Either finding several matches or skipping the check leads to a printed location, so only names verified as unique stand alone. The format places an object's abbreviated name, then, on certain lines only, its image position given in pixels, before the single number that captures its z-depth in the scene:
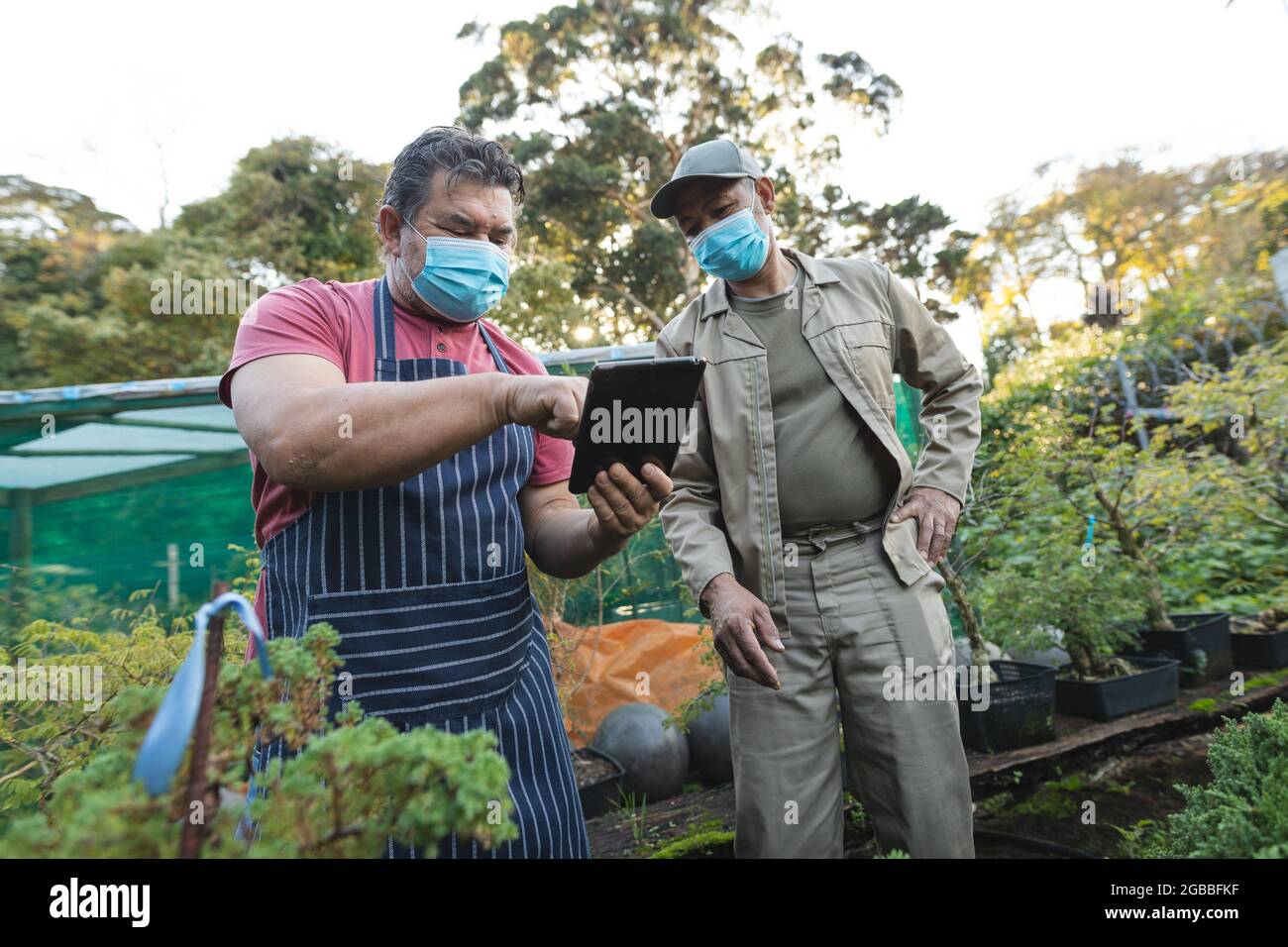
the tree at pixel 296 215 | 19.05
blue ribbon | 0.63
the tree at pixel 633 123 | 19.89
